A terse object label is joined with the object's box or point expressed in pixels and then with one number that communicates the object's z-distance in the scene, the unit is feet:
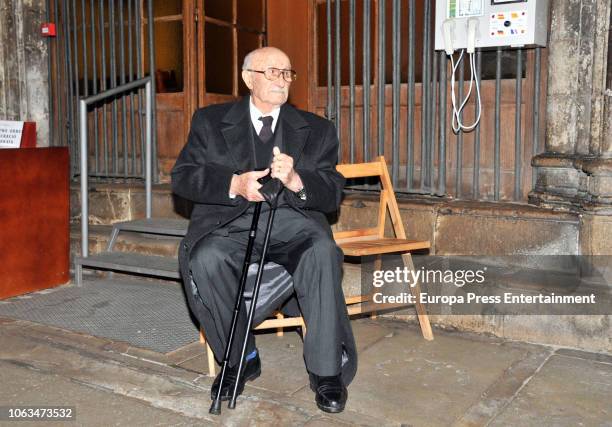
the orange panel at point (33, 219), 15.17
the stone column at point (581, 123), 12.15
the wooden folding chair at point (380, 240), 11.80
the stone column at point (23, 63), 19.60
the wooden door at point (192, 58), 18.58
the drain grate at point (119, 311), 12.86
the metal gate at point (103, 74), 19.24
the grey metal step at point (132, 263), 14.85
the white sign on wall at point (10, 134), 15.87
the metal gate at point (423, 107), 13.84
